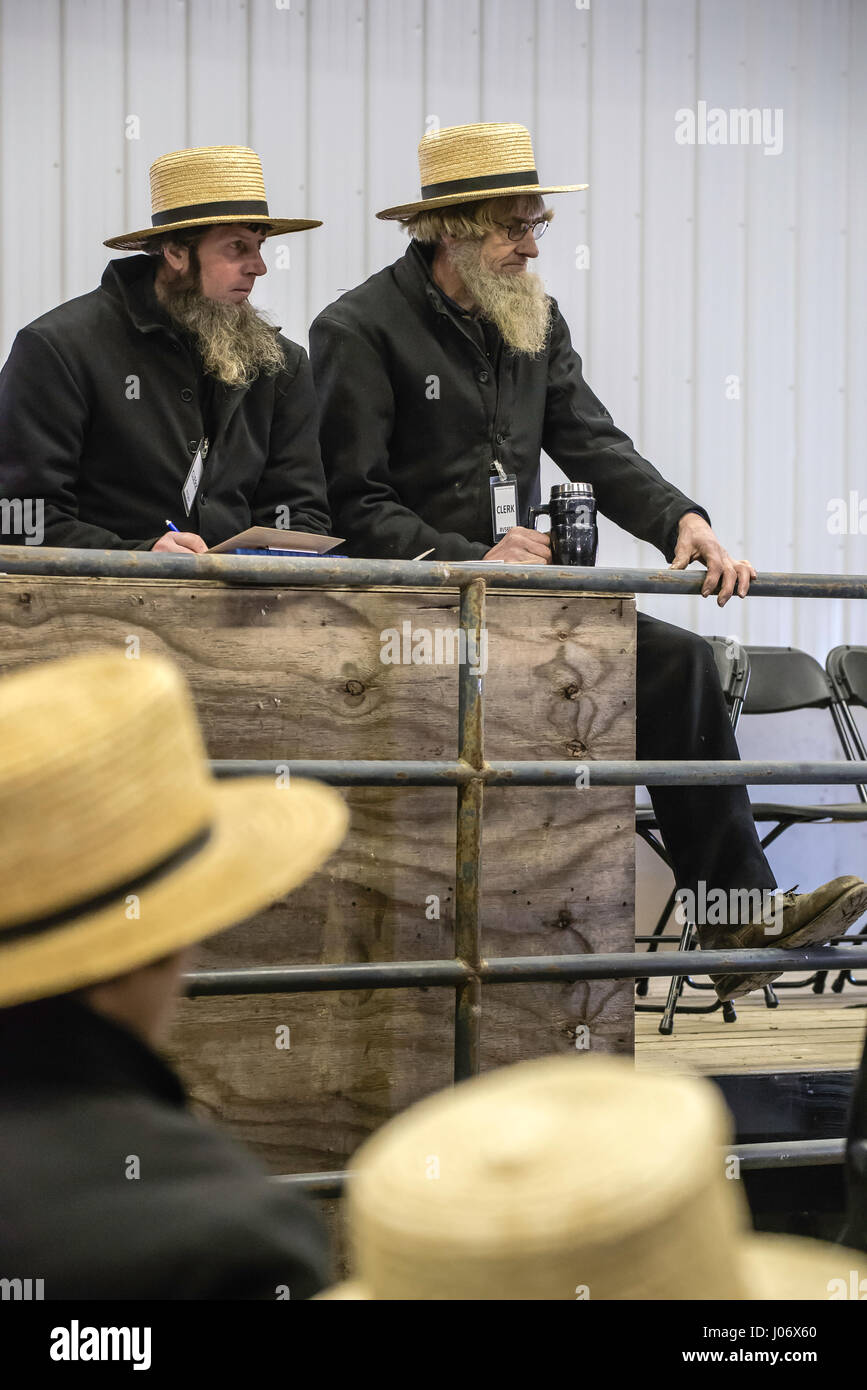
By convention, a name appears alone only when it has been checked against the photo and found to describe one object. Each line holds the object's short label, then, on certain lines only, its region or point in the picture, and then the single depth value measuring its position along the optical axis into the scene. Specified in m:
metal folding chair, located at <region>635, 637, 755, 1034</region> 7.84
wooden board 4.02
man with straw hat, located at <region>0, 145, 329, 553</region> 5.30
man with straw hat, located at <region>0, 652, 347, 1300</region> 1.34
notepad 4.05
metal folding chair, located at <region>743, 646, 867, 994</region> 9.20
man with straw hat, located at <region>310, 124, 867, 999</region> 5.69
